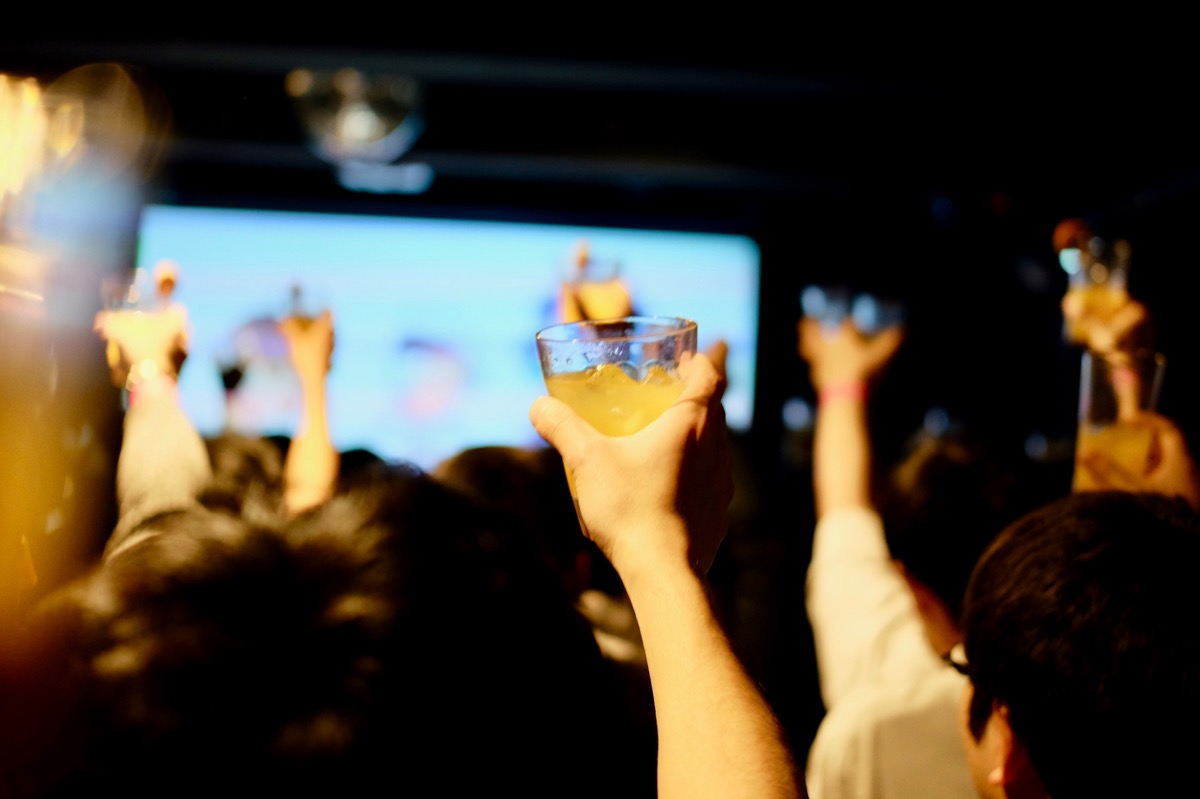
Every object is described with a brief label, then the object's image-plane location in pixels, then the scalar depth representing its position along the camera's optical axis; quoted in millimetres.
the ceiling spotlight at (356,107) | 3627
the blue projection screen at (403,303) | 3742
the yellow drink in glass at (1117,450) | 1372
